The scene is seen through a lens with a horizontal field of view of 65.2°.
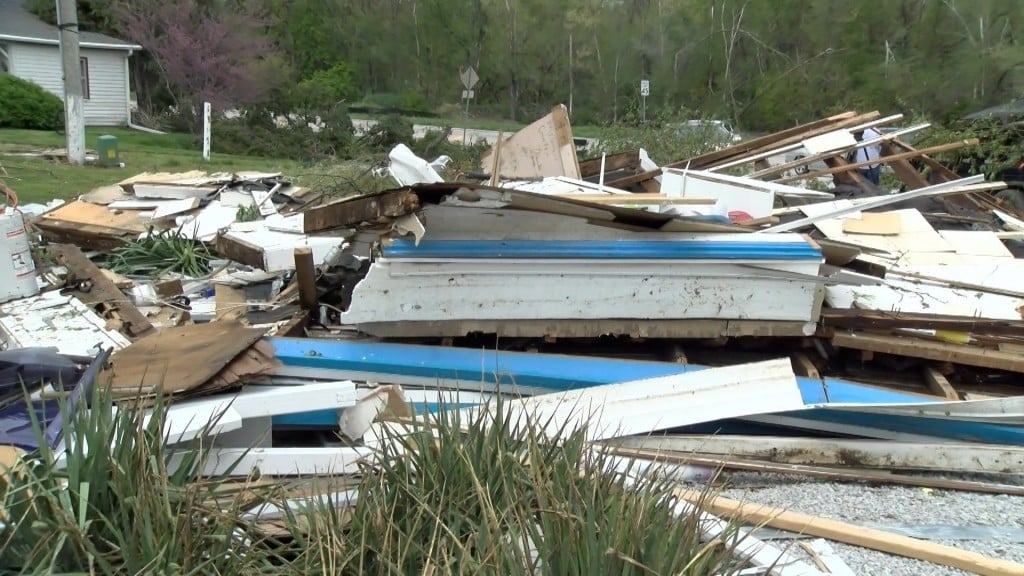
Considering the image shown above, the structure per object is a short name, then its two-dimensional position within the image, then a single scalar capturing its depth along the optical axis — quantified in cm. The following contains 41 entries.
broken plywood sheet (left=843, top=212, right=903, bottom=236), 572
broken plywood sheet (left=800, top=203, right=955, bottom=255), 550
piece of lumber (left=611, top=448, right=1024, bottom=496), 335
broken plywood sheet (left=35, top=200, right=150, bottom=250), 698
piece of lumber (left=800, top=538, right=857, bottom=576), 253
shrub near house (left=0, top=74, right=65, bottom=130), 1986
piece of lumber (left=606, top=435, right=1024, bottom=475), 348
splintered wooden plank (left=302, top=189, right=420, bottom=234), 364
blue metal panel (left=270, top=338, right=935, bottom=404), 375
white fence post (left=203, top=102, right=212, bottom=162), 1742
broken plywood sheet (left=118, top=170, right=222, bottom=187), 886
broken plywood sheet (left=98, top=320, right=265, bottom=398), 325
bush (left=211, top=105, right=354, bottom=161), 1997
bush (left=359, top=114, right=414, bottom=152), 1964
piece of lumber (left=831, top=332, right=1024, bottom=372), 403
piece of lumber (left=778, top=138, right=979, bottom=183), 670
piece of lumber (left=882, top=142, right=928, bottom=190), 723
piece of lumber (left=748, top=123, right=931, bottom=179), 726
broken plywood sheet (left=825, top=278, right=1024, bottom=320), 434
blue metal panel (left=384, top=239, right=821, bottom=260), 386
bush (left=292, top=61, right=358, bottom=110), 2400
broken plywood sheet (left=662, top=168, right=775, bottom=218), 575
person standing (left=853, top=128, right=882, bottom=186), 822
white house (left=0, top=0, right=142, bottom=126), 2366
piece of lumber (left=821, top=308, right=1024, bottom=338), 412
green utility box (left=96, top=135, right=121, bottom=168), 1455
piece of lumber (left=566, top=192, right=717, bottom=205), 469
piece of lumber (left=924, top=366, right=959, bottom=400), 397
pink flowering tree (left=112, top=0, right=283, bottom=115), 2286
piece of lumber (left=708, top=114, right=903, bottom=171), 780
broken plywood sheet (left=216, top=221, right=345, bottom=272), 586
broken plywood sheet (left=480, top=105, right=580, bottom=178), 730
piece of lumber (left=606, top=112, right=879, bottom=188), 807
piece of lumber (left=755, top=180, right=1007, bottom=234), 491
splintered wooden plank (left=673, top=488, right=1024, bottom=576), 263
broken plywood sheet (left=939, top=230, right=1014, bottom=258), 542
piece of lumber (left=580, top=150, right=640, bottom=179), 766
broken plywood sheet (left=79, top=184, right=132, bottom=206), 850
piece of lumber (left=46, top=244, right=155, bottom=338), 458
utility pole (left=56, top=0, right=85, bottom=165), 1440
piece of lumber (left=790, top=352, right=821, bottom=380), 405
